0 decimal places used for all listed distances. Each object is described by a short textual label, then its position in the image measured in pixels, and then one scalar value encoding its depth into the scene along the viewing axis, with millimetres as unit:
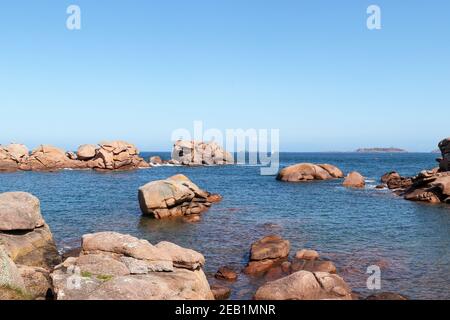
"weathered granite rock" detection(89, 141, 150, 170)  93125
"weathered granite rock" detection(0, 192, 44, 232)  21281
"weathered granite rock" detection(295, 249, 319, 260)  23641
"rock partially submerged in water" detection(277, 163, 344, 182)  73062
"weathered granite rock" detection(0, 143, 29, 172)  85938
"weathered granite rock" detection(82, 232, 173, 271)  16641
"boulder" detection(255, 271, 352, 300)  17031
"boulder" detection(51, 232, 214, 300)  13203
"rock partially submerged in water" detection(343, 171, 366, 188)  64250
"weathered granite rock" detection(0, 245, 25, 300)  13742
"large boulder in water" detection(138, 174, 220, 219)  37562
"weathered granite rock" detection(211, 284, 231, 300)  18219
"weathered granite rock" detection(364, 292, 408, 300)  16761
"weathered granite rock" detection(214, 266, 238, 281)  21016
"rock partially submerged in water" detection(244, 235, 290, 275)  22453
